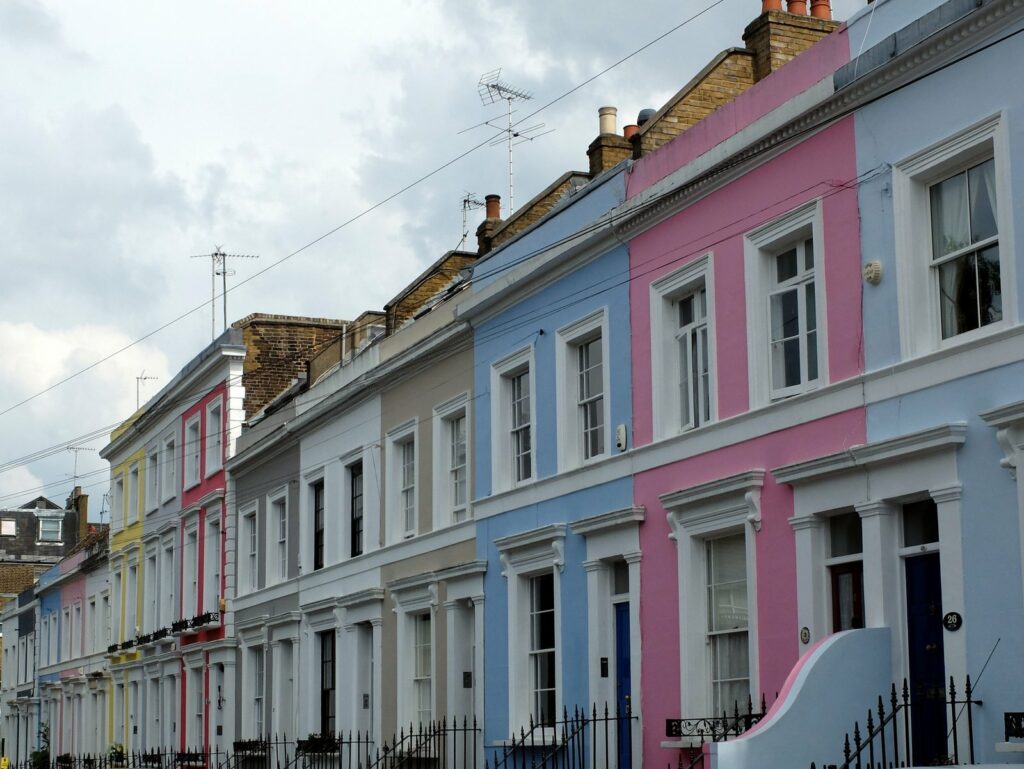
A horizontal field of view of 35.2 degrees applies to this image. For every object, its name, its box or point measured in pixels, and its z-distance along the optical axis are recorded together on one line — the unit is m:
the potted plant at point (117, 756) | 41.00
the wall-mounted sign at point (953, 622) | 13.55
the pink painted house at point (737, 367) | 15.67
